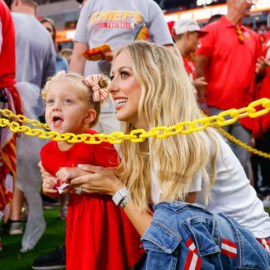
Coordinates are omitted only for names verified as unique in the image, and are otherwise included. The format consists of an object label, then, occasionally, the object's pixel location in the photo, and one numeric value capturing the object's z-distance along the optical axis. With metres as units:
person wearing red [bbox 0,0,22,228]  2.58
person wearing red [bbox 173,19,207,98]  3.75
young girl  1.81
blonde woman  1.50
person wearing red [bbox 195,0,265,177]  3.78
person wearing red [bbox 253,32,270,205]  4.00
